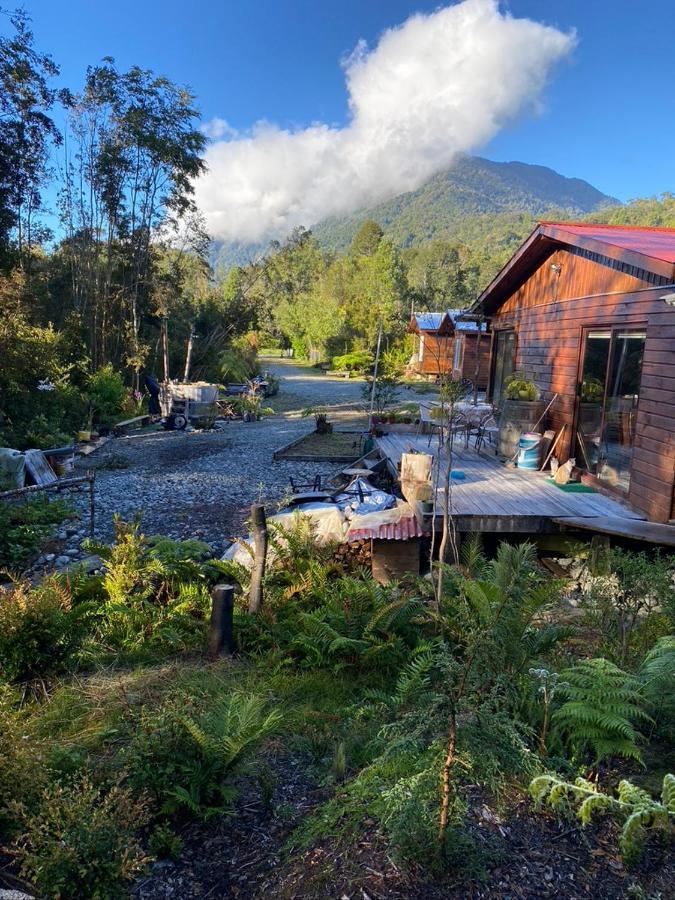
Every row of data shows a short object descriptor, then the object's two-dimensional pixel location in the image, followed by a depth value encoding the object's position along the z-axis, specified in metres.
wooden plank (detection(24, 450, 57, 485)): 8.96
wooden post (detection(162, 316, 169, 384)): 18.48
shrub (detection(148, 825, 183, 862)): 2.15
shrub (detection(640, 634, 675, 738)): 2.75
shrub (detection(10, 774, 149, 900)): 1.79
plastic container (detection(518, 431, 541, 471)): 8.53
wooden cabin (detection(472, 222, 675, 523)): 5.98
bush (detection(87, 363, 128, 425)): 15.69
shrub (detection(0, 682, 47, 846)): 2.08
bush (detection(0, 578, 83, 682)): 3.38
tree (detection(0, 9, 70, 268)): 13.32
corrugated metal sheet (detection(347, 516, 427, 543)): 5.69
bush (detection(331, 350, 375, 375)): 34.88
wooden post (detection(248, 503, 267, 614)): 4.39
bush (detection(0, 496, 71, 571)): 6.19
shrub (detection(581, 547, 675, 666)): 3.88
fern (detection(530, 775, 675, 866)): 1.92
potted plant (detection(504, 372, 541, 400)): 8.89
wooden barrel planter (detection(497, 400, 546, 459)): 8.79
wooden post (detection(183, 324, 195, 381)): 20.05
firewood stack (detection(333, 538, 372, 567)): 5.96
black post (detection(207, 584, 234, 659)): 4.06
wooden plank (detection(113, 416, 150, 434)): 15.15
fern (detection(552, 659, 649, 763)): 2.36
